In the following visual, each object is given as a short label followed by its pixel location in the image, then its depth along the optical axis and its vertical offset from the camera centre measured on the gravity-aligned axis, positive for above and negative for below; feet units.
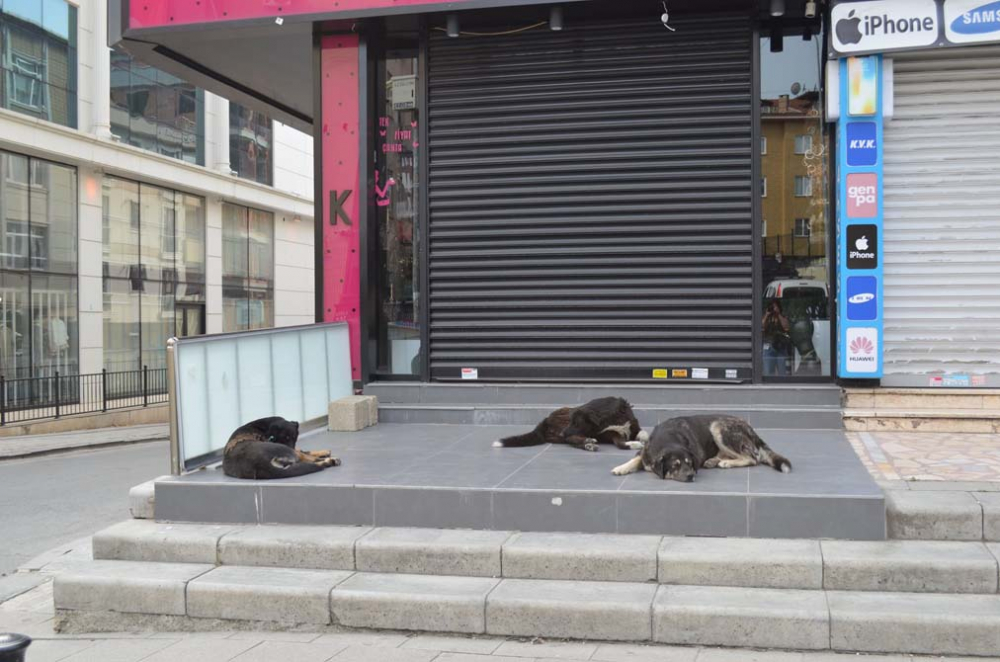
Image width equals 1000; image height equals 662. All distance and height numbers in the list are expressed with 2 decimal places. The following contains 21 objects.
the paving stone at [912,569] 17.12 -4.92
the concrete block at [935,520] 18.39 -4.22
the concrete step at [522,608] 16.15 -5.77
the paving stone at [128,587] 19.60 -5.98
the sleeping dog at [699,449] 20.97 -3.26
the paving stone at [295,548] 20.02 -5.20
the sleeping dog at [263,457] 22.53 -3.56
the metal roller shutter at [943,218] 28.96 +3.28
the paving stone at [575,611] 17.08 -5.73
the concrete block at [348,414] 30.55 -3.25
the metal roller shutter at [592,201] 30.89 +4.29
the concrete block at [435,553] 19.22 -5.12
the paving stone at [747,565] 17.65 -4.97
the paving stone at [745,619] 16.34 -5.63
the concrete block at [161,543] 20.84 -5.28
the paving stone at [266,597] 18.80 -5.92
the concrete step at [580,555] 17.43 -5.06
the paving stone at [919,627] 15.75 -5.59
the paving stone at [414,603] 17.92 -5.83
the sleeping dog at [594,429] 26.40 -3.31
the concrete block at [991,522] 18.33 -4.25
